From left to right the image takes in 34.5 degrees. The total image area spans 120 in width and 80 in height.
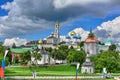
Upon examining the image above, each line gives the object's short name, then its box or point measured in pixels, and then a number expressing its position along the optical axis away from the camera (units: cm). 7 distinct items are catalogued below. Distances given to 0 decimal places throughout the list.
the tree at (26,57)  8581
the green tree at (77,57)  8015
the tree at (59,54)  9190
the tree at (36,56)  8300
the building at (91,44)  10288
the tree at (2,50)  5874
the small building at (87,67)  6215
